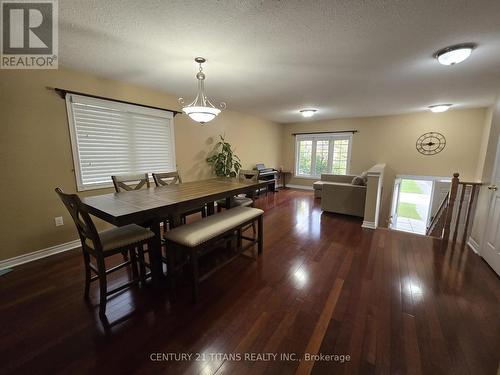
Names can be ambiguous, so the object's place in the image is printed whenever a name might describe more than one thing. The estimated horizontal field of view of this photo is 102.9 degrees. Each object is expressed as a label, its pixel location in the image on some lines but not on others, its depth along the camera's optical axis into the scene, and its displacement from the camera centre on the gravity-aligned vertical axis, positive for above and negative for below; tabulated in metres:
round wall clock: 4.87 +0.44
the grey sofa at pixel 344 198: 3.83 -0.77
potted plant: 4.43 -0.05
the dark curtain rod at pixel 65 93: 2.36 +0.78
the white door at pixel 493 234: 2.17 -0.82
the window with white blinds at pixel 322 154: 6.12 +0.17
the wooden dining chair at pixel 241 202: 2.97 -0.66
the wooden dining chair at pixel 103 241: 1.46 -0.68
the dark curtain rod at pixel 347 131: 5.80 +0.84
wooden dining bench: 1.68 -0.69
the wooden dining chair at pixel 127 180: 2.38 -0.29
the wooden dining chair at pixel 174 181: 2.73 -0.34
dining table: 1.47 -0.40
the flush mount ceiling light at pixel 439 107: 4.07 +1.11
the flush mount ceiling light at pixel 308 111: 4.50 +1.07
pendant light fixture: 2.15 +0.51
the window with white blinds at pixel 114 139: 2.61 +0.26
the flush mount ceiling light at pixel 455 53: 1.85 +1.02
